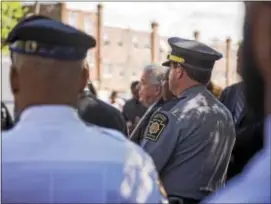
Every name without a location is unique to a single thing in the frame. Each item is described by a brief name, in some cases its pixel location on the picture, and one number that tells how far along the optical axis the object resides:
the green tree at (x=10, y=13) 23.32
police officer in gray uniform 3.31
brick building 37.62
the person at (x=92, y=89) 3.95
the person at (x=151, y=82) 5.36
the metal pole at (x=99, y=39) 37.19
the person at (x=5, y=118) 2.87
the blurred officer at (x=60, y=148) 1.74
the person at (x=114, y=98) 11.62
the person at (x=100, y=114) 3.54
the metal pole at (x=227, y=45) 23.75
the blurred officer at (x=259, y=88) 1.13
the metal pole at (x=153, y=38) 39.33
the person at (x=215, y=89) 5.34
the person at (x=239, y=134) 3.64
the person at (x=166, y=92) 4.02
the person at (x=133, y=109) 7.89
